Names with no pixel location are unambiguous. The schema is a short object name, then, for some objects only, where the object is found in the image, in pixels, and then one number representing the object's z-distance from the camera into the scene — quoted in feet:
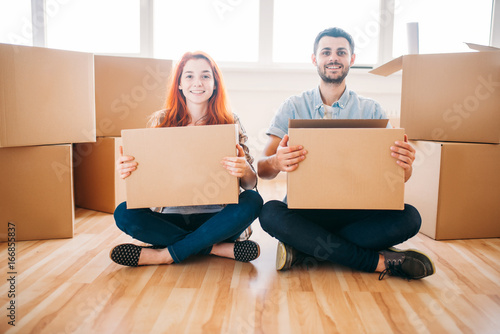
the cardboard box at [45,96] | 4.37
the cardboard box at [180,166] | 3.49
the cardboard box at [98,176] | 6.03
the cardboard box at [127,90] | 6.11
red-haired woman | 3.82
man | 3.53
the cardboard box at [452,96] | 4.76
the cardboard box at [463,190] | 4.82
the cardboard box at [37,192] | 4.63
